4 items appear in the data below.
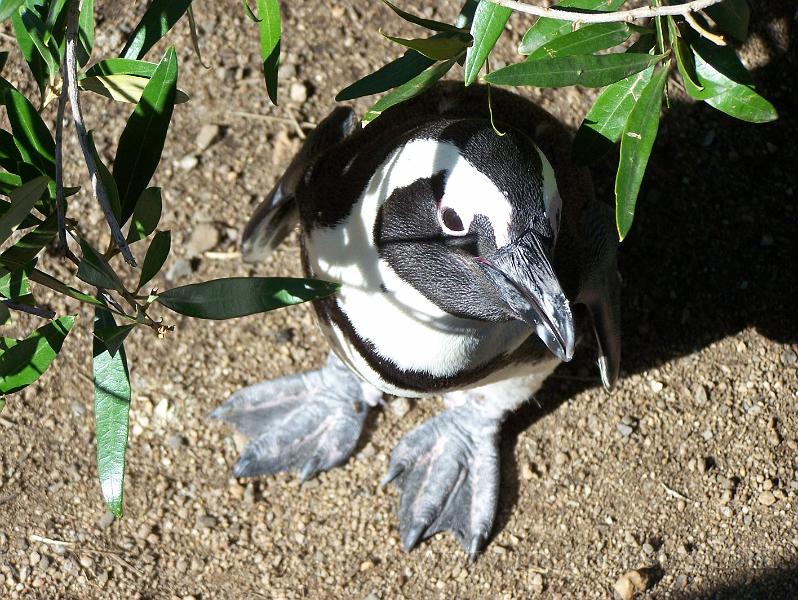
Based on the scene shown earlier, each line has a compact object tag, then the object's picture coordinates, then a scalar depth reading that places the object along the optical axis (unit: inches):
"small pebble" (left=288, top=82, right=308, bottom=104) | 88.3
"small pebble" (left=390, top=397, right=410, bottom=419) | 87.0
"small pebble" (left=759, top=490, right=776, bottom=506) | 85.0
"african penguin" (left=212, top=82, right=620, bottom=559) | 74.7
